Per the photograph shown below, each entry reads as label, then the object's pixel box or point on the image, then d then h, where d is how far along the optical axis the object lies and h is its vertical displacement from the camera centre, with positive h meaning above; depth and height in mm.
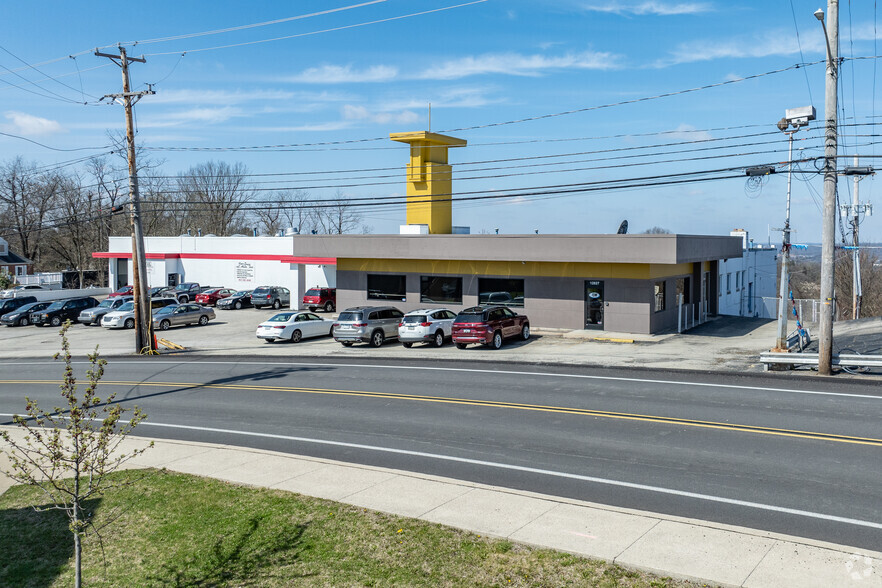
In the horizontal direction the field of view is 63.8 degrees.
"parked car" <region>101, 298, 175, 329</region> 41500 -3562
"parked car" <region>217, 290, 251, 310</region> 49906 -3086
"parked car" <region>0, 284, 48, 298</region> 57800 -2687
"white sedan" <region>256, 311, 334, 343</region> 33031 -3301
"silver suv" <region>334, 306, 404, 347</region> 30109 -2984
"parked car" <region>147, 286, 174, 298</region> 50447 -2430
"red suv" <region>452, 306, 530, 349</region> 27766 -2787
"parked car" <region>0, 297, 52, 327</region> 44969 -3625
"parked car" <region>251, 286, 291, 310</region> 49312 -2776
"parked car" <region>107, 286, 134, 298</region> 53219 -2612
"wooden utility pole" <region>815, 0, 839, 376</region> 19281 +2211
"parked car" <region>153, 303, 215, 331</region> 40406 -3374
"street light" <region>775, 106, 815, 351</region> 23500 -148
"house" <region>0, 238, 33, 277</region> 75938 -358
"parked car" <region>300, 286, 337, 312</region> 44750 -2660
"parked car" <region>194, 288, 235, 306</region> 51906 -2847
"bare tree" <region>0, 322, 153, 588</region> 7168 -1867
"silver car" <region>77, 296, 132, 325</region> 43788 -3445
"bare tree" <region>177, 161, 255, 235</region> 91750 +7666
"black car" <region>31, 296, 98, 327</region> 44812 -3426
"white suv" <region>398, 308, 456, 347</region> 29156 -2962
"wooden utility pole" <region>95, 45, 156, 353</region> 29438 +1963
